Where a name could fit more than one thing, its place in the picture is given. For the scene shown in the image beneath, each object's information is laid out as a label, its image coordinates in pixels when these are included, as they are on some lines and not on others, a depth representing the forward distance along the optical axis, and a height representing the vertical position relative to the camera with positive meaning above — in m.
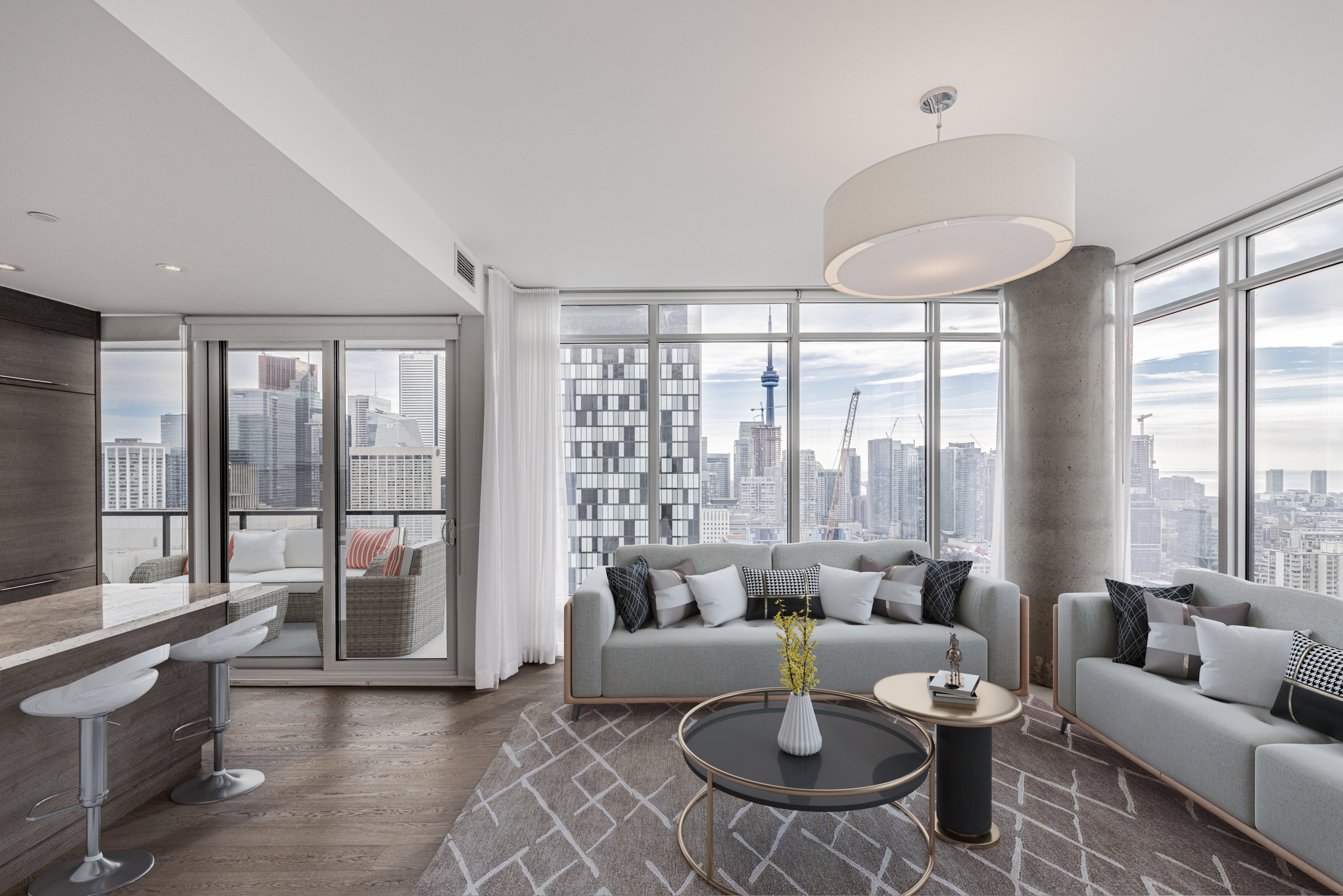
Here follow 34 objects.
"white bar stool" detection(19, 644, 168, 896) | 1.98 -1.05
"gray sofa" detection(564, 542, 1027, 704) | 3.42 -1.18
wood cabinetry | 3.28 -0.01
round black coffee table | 1.99 -1.14
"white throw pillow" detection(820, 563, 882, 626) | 3.74 -0.91
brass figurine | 2.51 -0.89
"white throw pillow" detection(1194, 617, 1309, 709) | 2.41 -0.87
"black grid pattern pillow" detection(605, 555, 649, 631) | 3.64 -0.88
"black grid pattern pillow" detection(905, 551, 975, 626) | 3.71 -0.86
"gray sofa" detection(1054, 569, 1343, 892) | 1.92 -1.08
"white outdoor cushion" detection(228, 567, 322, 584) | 4.10 -0.87
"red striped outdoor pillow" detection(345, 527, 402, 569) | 4.10 -0.68
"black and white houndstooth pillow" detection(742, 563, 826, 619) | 3.87 -0.93
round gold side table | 2.26 -1.22
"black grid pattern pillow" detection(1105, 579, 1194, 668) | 2.91 -0.81
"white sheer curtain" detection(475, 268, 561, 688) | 4.05 -0.12
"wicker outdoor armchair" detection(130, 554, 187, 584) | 3.97 -0.81
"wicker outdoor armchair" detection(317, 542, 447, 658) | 4.09 -1.11
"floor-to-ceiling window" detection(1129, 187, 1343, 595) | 2.99 +0.25
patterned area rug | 2.07 -1.48
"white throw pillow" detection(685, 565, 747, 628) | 3.72 -0.93
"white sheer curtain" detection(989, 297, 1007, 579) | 4.29 -0.31
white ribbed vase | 2.26 -1.05
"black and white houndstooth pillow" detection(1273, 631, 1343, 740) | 2.15 -0.88
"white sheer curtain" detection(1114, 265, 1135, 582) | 4.01 +0.33
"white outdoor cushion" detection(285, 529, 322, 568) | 4.10 -0.68
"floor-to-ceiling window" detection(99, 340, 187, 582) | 3.89 -0.09
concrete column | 3.83 +0.08
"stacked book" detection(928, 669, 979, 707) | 2.40 -0.97
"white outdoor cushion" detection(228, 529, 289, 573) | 4.12 -0.71
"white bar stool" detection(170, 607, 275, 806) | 2.62 -1.12
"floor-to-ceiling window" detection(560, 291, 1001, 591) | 4.67 +0.20
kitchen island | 2.08 -1.03
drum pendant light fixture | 1.73 +0.70
